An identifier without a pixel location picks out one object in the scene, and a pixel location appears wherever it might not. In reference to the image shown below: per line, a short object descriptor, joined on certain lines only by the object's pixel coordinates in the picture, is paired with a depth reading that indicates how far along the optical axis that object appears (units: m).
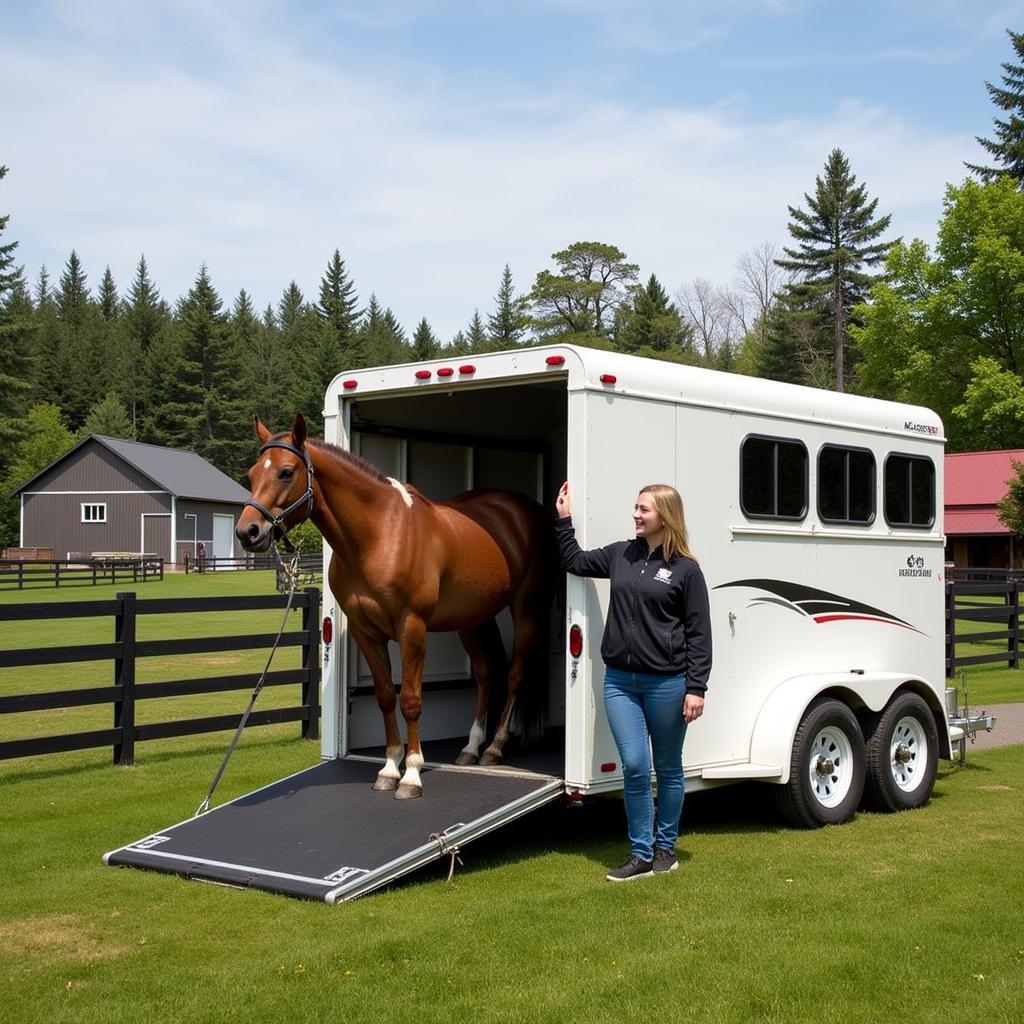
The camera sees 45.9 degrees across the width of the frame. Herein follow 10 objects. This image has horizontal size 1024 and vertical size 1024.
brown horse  6.88
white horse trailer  6.82
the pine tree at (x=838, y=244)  64.12
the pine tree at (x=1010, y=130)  52.59
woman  6.46
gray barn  55.28
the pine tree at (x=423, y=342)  86.94
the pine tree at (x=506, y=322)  73.12
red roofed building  46.53
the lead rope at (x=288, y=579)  7.19
